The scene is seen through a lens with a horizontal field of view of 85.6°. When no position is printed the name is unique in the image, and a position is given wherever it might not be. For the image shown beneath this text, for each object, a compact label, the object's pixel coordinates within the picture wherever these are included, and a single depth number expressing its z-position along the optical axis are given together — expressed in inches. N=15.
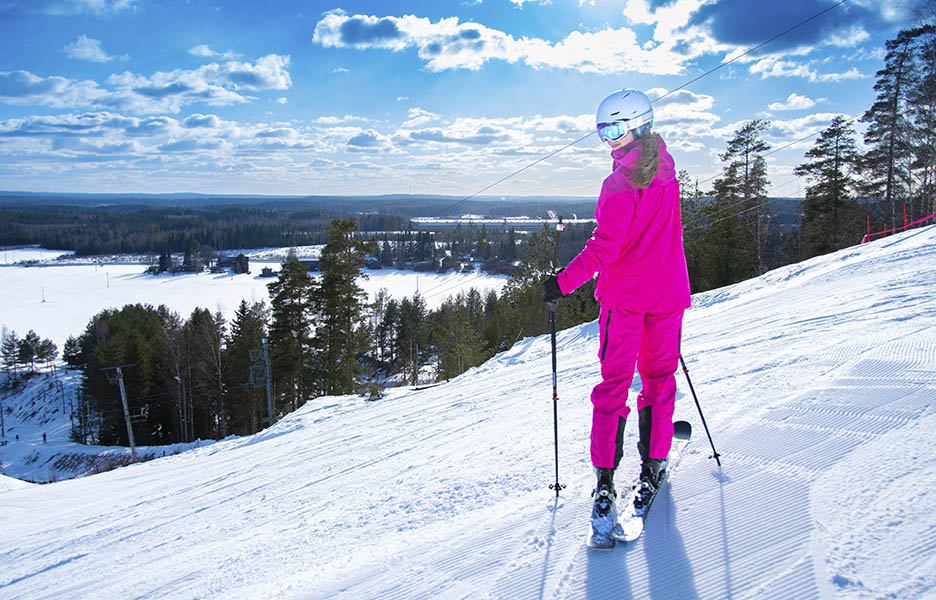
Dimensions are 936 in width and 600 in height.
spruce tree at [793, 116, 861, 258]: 1182.3
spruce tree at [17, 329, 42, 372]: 2358.5
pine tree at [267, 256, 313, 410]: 1115.3
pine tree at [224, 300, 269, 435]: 1398.9
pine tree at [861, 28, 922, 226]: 1010.7
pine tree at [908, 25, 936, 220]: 960.3
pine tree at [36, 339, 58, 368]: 2421.3
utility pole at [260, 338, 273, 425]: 849.5
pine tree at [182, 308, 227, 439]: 1482.5
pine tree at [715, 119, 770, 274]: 1349.5
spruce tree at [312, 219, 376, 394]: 1051.9
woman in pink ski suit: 98.7
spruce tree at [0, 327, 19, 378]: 2303.2
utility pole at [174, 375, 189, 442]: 1528.1
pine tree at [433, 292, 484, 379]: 1093.9
